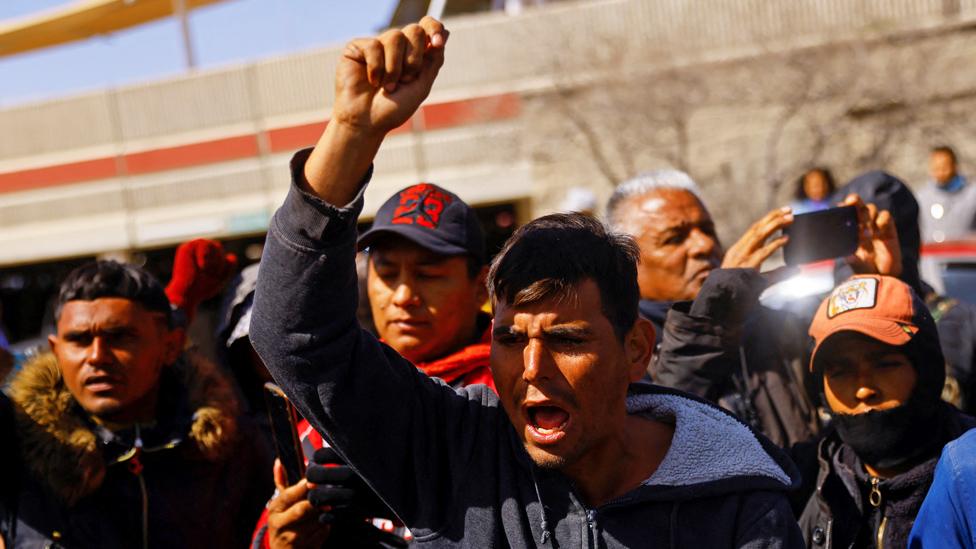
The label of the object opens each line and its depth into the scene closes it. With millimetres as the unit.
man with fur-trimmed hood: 3584
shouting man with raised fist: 2307
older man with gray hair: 3559
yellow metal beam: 24328
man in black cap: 3447
